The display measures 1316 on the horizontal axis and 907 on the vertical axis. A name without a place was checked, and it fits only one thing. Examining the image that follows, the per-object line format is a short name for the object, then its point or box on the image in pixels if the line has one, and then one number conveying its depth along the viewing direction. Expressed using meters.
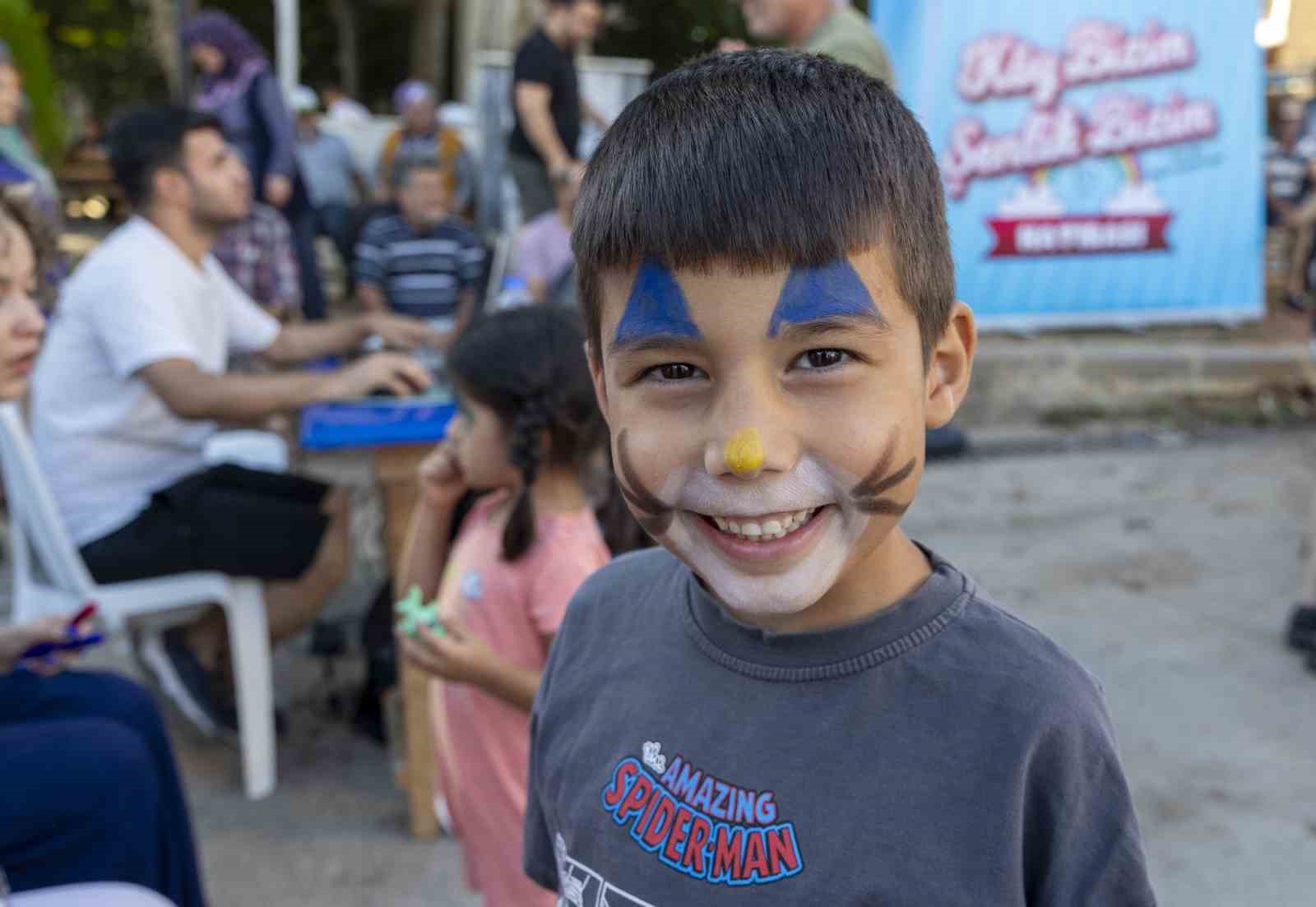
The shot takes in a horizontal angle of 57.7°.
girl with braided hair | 1.74
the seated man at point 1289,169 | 7.47
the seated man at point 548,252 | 4.75
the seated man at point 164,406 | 3.05
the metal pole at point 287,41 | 8.06
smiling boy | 0.89
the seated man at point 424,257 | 5.00
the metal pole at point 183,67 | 8.04
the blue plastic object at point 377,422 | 2.88
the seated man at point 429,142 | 8.19
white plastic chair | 2.88
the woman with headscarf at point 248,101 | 5.88
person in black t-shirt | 5.23
